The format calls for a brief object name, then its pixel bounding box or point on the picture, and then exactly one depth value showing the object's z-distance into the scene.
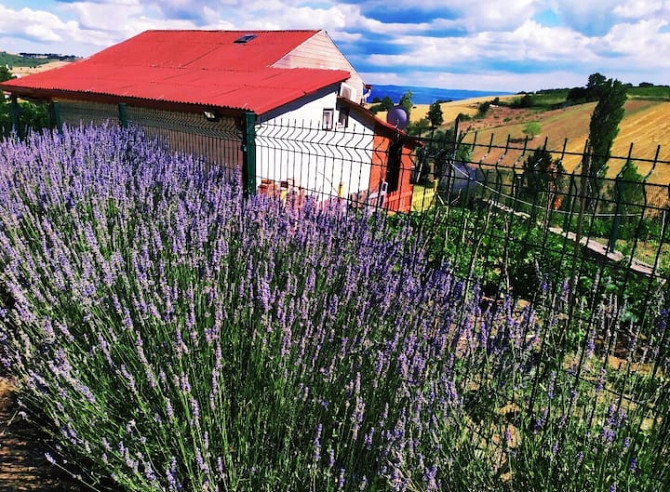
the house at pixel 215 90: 8.76
